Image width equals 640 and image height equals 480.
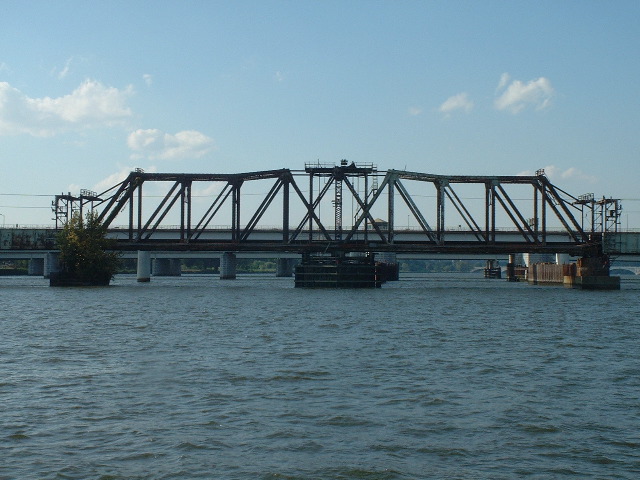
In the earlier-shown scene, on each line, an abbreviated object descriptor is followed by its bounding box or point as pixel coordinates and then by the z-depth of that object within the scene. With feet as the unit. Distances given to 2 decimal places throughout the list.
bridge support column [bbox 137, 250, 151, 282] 495.00
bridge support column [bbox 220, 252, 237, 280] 598.34
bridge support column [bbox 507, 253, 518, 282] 589.28
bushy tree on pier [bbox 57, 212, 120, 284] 386.32
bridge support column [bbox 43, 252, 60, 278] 522.88
